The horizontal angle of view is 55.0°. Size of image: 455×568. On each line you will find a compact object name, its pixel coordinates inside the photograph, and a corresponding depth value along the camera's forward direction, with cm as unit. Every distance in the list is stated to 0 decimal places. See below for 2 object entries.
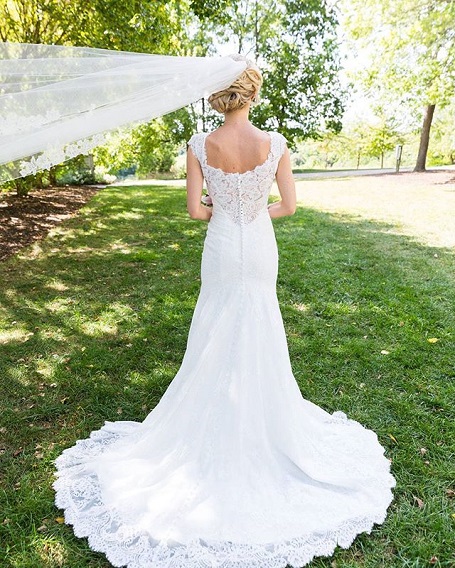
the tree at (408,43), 1658
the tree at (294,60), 2322
